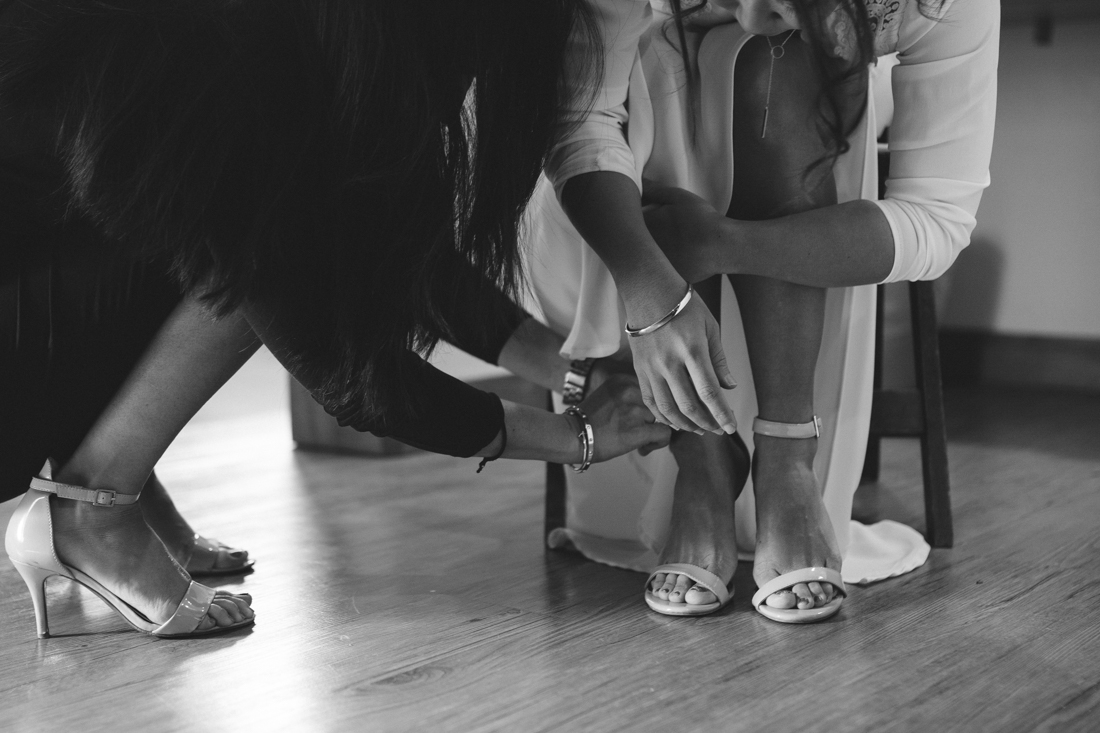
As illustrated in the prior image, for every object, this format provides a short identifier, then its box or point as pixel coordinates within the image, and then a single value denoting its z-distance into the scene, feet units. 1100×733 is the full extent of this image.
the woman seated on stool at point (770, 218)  2.97
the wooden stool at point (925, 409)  3.83
